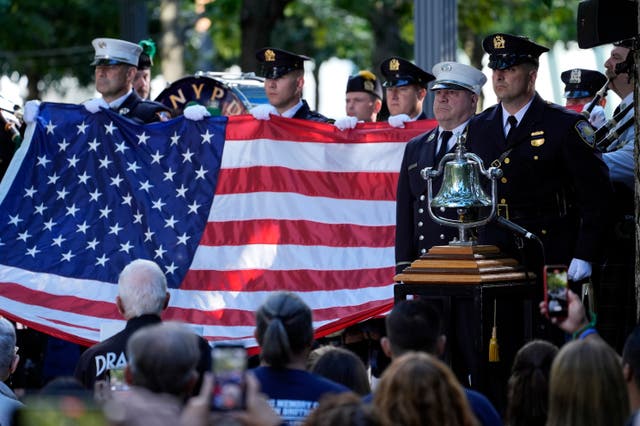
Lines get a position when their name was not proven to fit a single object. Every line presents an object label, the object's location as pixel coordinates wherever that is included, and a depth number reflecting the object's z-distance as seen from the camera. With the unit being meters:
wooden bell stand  15.26
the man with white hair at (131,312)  13.77
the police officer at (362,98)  24.23
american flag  19.97
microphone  16.02
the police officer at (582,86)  22.91
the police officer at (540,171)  16.41
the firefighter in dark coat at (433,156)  18.05
